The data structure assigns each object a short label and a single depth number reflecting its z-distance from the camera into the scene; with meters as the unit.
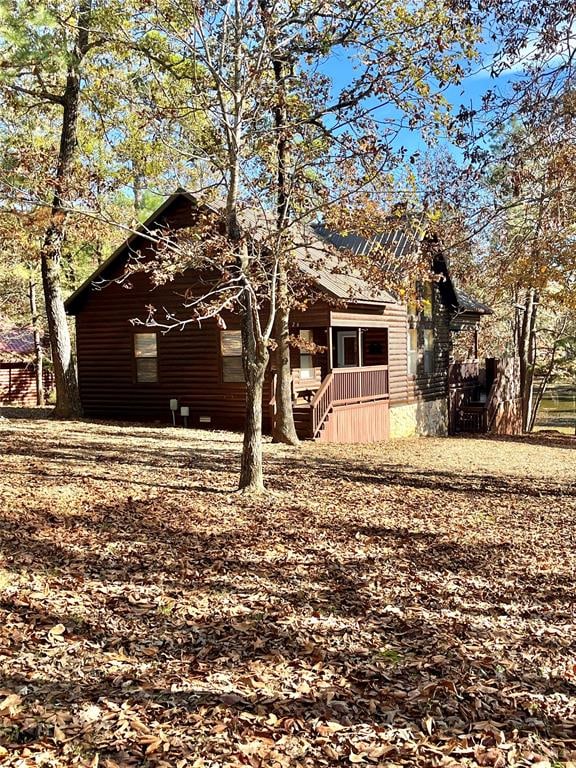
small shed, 31.11
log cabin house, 16.52
